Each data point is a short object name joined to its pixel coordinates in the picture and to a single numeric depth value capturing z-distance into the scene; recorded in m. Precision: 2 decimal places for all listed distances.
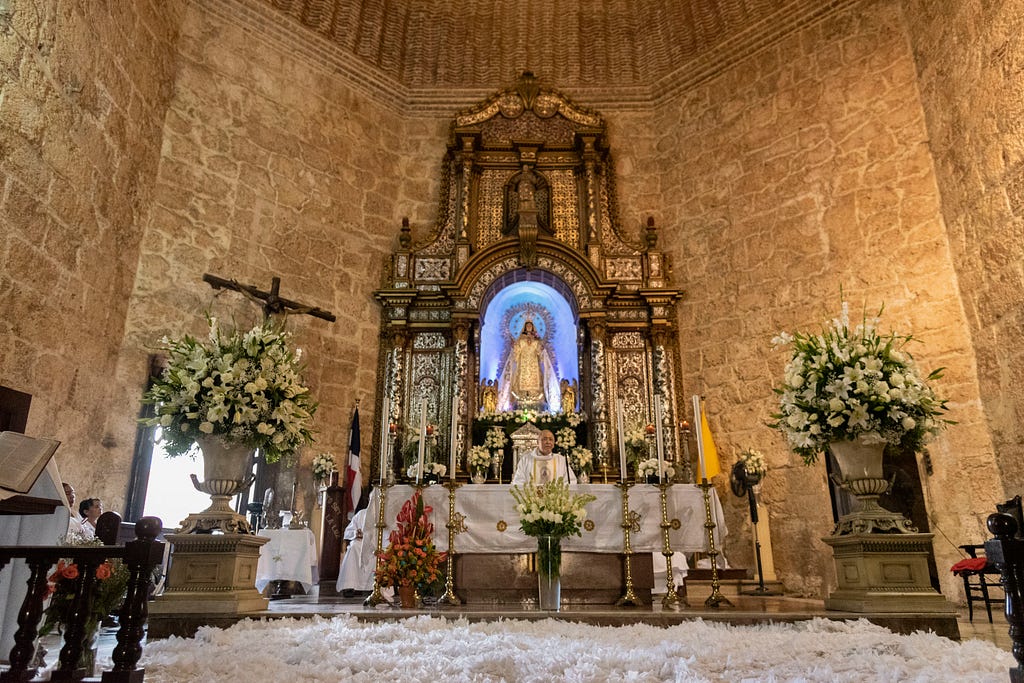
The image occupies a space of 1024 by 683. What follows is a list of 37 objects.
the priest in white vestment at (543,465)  6.91
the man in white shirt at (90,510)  5.81
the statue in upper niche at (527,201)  10.60
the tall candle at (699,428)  6.03
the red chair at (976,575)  6.26
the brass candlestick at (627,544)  5.80
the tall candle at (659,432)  5.87
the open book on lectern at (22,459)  3.25
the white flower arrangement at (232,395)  5.04
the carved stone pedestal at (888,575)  4.76
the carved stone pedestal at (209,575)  4.75
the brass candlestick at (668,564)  5.74
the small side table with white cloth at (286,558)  7.44
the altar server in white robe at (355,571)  6.85
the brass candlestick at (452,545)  5.94
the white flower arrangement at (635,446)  9.09
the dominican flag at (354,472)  8.96
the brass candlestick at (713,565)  5.76
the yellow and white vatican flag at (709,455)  9.27
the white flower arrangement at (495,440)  9.17
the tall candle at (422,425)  6.07
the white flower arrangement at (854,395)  5.05
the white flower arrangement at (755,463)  8.74
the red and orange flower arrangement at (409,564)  5.60
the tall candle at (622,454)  6.05
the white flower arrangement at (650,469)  7.78
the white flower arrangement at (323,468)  8.90
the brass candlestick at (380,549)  5.73
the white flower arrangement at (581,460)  9.12
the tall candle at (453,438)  6.05
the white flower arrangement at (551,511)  5.49
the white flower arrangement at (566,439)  9.39
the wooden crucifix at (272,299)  8.75
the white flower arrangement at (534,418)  9.70
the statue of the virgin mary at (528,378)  10.11
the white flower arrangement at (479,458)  8.21
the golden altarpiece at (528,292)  10.02
